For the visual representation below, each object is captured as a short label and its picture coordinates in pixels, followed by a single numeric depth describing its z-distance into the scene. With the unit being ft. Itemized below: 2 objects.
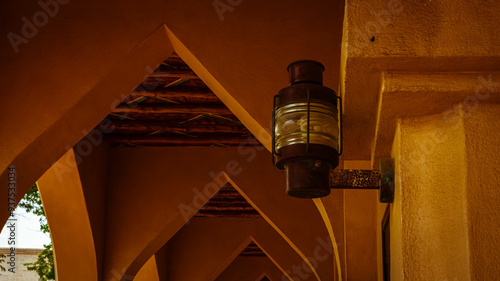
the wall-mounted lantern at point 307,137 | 5.97
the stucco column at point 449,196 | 5.15
